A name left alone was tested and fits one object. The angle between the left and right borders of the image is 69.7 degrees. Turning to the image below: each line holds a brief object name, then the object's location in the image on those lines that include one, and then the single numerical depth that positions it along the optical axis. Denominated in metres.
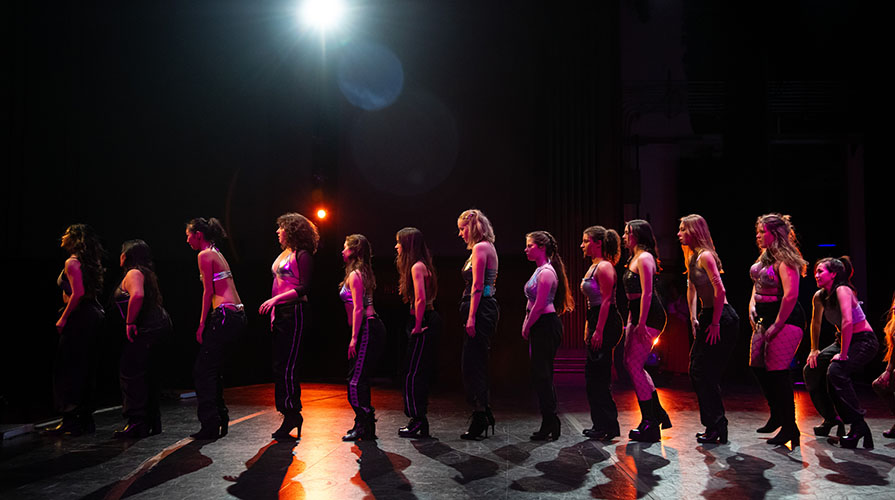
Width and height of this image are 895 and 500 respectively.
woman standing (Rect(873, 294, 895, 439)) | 4.81
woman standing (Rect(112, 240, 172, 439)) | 4.77
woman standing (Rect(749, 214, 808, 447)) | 4.44
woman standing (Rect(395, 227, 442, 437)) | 4.79
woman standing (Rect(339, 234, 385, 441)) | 4.71
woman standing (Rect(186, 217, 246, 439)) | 4.62
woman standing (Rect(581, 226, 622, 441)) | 4.75
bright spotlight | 8.12
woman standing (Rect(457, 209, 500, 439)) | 4.71
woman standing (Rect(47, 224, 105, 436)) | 4.92
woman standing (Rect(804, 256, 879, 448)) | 4.63
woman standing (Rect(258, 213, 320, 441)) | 4.65
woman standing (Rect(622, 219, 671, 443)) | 4.64
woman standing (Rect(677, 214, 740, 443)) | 4.56
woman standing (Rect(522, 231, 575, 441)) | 4.73
